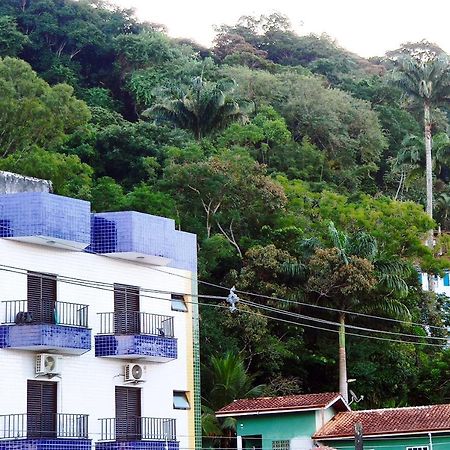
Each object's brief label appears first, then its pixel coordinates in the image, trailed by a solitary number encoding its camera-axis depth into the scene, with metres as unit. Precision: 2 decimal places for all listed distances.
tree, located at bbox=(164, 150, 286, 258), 50.00
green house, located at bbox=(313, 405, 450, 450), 35.09
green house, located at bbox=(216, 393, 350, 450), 36.47
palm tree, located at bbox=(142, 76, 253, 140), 62.06
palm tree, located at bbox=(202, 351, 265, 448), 41.59
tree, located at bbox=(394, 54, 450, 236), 66.00
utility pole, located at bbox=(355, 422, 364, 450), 27.64
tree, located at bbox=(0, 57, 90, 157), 55.59
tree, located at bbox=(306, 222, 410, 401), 45.09
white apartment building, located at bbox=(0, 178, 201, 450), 29.92
